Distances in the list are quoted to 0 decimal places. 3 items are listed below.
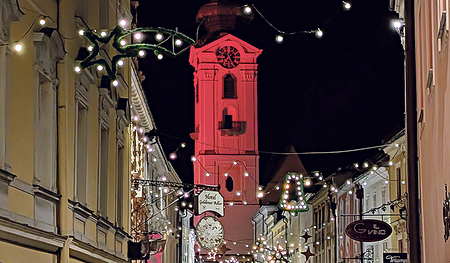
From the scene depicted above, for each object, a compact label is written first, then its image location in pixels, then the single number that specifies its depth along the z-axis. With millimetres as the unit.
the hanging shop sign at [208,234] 47094
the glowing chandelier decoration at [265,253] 49662
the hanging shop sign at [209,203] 32812
